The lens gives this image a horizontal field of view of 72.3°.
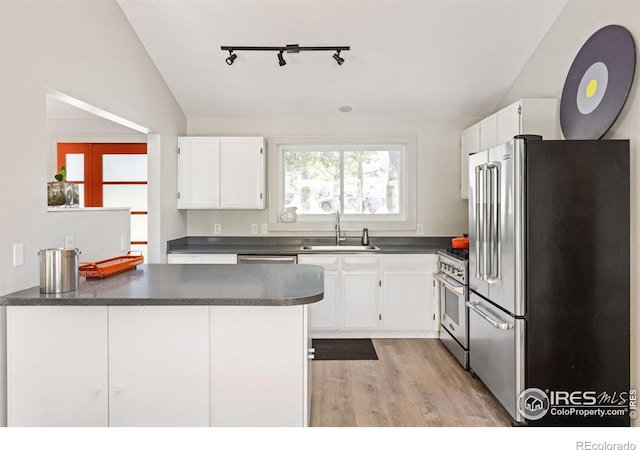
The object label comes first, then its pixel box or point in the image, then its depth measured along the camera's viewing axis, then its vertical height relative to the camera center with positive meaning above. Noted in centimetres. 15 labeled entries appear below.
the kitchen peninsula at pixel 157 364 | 189 -61
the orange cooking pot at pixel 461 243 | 358 -17
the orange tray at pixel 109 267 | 231 -24
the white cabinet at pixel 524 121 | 318 +77
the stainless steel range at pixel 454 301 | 329 -64
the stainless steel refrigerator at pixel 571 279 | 234 -30
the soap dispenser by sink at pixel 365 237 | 448 -14
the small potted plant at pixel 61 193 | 250 +18
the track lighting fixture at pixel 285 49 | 338 +137
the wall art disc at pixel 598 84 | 245 +85
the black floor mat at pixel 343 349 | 365 -110
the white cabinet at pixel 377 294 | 405 -66
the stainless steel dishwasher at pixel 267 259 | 402 -33
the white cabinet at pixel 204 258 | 406 -32
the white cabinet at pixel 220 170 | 435 +53
